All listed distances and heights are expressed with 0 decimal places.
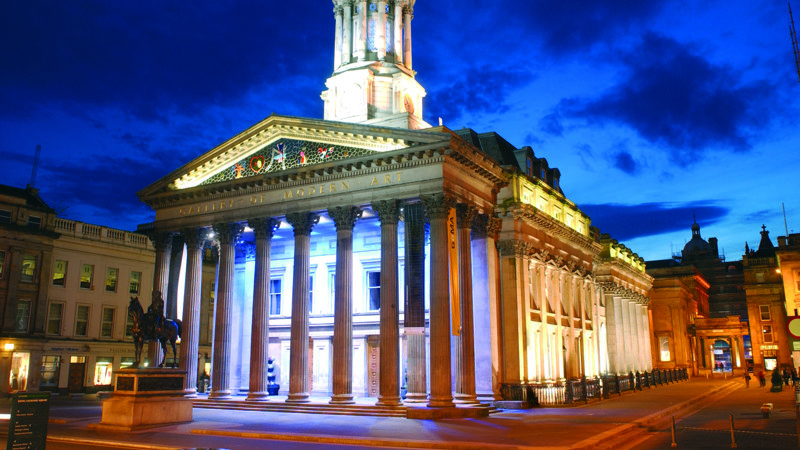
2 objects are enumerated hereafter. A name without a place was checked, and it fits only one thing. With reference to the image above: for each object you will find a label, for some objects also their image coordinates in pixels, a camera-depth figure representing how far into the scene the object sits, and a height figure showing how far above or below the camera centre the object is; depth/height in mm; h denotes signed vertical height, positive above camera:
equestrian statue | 25469 +1504
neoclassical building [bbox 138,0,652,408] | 29391 +6044
